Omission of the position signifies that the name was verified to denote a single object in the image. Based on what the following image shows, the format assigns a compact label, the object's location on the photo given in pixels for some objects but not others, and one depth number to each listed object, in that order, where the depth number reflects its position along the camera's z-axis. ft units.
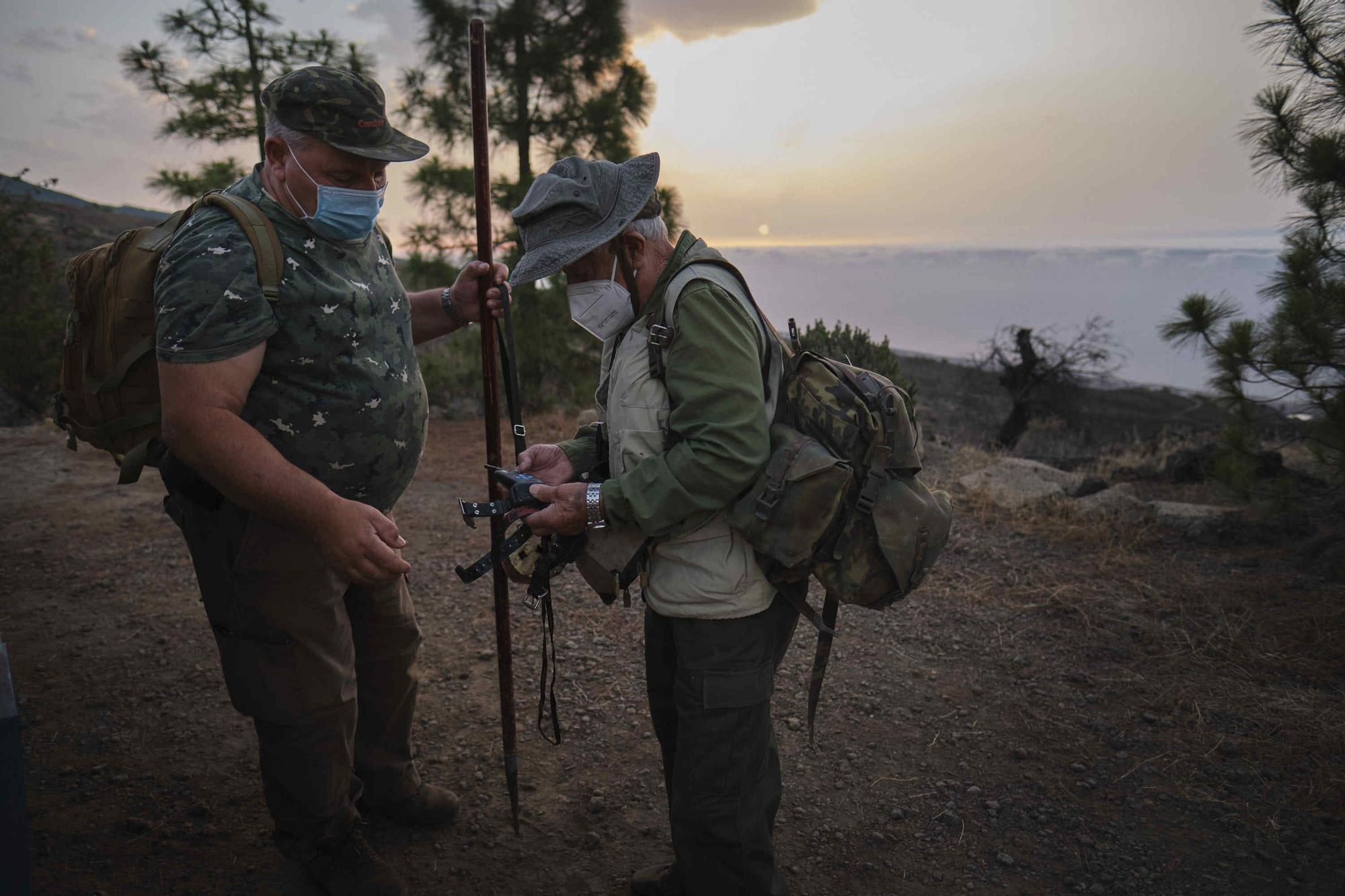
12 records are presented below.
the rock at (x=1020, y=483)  20.75
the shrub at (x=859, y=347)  24.09
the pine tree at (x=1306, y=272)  15.10
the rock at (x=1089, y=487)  22.00
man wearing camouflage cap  6.28
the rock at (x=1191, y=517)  18.47
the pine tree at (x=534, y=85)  29.25
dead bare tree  34.65
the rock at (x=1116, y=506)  19.17
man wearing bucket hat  5.96
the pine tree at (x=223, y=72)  28.86
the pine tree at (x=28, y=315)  31.96
